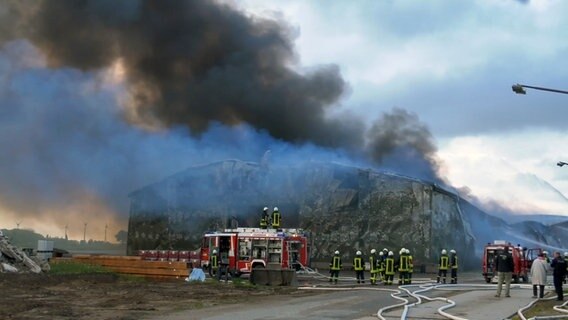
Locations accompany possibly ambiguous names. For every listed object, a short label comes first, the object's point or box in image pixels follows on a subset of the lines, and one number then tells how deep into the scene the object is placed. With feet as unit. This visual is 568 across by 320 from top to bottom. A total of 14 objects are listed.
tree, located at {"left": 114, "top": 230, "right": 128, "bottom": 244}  148.83
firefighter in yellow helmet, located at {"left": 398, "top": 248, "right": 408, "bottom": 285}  77.51
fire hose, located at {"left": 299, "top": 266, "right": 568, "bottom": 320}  39.03
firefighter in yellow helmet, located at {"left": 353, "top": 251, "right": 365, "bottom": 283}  79.46
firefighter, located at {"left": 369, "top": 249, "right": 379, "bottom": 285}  79.36
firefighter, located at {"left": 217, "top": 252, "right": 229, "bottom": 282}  81.97
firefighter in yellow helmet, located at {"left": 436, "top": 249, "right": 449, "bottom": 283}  81.97
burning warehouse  124.16
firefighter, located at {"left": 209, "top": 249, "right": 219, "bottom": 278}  86.58
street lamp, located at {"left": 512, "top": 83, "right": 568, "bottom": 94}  53.06
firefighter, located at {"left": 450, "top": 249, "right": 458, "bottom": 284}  81.83
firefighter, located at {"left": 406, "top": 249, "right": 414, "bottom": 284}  78.02
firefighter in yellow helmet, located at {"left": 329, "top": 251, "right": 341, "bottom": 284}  81.05
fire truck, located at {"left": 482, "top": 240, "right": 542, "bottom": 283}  90.41
